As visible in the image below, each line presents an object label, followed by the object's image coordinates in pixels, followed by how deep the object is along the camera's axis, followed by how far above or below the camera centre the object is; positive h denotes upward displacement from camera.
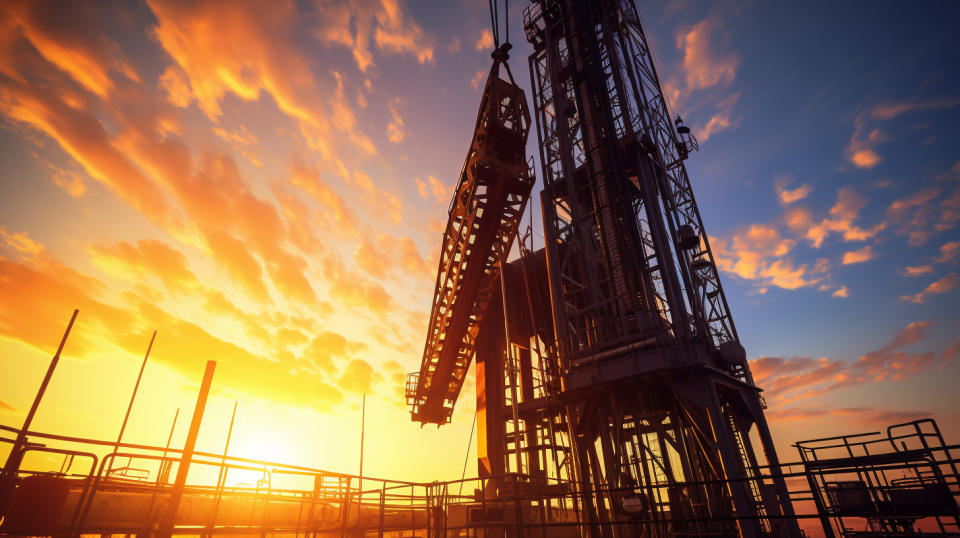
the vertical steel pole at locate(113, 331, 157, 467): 18.75 +3.96
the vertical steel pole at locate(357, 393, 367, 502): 30.01 +4.16
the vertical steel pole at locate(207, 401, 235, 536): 8.28 -0.15
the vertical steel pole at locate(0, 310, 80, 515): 6.33 +0.31
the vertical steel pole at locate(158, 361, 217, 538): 6.91 +0.12
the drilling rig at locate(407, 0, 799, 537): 11.48 +5.85
